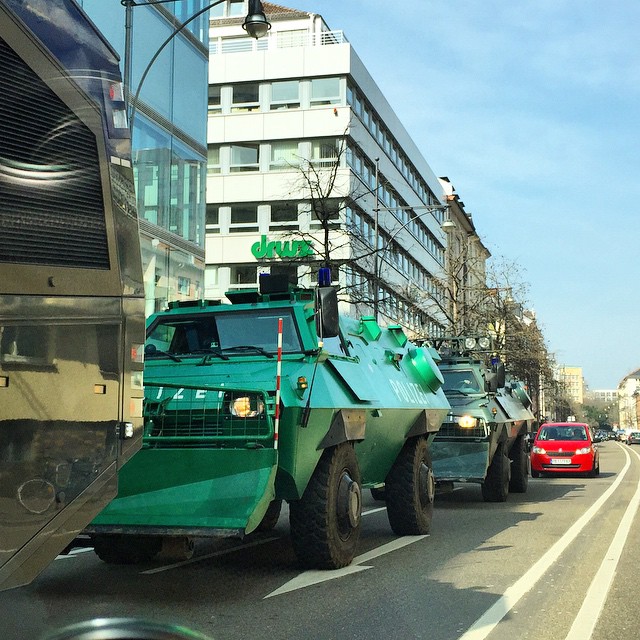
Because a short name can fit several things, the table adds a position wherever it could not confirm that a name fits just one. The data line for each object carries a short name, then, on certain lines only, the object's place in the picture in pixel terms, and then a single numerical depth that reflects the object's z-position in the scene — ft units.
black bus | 11.97
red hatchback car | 84.38
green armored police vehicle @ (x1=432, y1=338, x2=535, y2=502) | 50.44
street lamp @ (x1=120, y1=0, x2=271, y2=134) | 50.85
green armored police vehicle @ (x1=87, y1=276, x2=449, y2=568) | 23.22
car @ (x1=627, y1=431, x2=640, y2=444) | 315.10
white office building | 150.10
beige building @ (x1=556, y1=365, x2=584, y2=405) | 277.07
